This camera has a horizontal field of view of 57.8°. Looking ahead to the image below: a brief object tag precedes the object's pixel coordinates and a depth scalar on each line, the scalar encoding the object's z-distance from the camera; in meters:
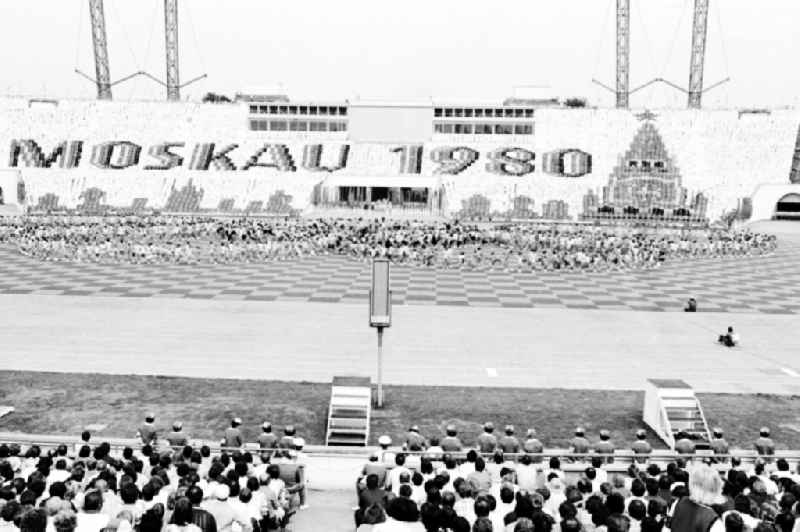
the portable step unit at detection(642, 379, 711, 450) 13.27
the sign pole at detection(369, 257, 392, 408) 14.93
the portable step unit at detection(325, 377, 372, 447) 12.87
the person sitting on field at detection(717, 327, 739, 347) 20.87
